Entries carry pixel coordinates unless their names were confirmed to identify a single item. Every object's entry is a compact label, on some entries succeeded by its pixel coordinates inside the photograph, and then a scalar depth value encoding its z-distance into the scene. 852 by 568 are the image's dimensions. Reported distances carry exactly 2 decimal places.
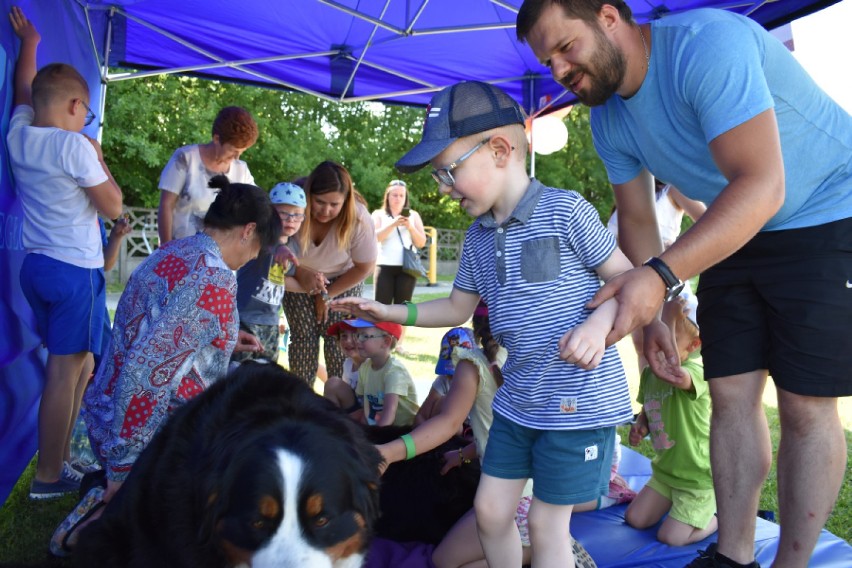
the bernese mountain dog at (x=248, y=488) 1.95
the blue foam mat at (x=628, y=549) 2.93
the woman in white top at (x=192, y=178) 5.32
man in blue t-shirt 1.97
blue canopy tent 3.87
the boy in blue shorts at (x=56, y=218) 3.53
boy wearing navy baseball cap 2.12
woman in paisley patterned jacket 2.63
